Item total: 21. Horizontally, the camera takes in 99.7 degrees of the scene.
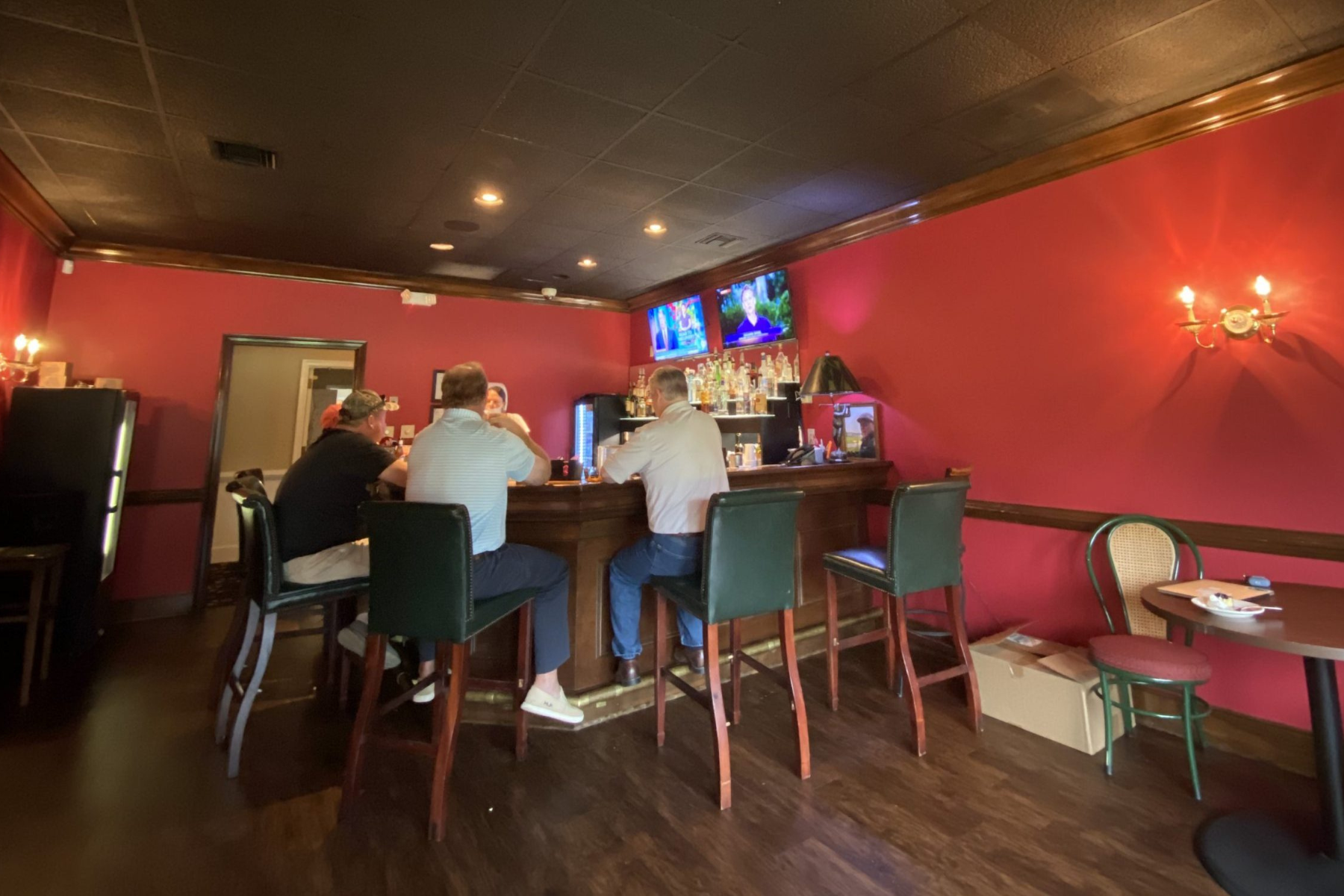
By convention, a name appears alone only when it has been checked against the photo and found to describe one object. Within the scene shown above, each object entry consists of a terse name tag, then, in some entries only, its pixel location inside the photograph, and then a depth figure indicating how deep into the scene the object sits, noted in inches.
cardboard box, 97.5
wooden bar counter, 100.8
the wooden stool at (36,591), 114.0
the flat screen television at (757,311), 180.9
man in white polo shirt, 85.9
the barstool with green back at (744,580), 83.7
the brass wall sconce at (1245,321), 94.8
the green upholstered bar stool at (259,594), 89.7
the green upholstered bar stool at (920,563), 97.3
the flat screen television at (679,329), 214.5
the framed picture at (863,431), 157.4
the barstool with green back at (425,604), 74.7
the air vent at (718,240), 171.6
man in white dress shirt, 97.0
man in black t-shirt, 98.3
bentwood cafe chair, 84.2
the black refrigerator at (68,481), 134.3
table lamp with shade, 152.4
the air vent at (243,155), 115.9
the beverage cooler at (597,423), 231.3
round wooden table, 65.9
